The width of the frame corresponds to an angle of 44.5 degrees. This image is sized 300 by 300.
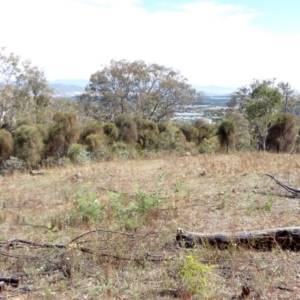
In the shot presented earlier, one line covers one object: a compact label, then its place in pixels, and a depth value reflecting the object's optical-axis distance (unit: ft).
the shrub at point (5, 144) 42.27
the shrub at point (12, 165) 37.73
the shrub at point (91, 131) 44.73
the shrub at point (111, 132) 46.55
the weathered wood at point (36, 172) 28.40
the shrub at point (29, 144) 41.63
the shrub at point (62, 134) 42.98
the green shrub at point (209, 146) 41.98
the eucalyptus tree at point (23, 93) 64.49
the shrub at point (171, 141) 46.93
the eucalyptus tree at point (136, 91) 81.00
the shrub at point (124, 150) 38.15
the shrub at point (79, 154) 34.74
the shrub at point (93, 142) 41.89
